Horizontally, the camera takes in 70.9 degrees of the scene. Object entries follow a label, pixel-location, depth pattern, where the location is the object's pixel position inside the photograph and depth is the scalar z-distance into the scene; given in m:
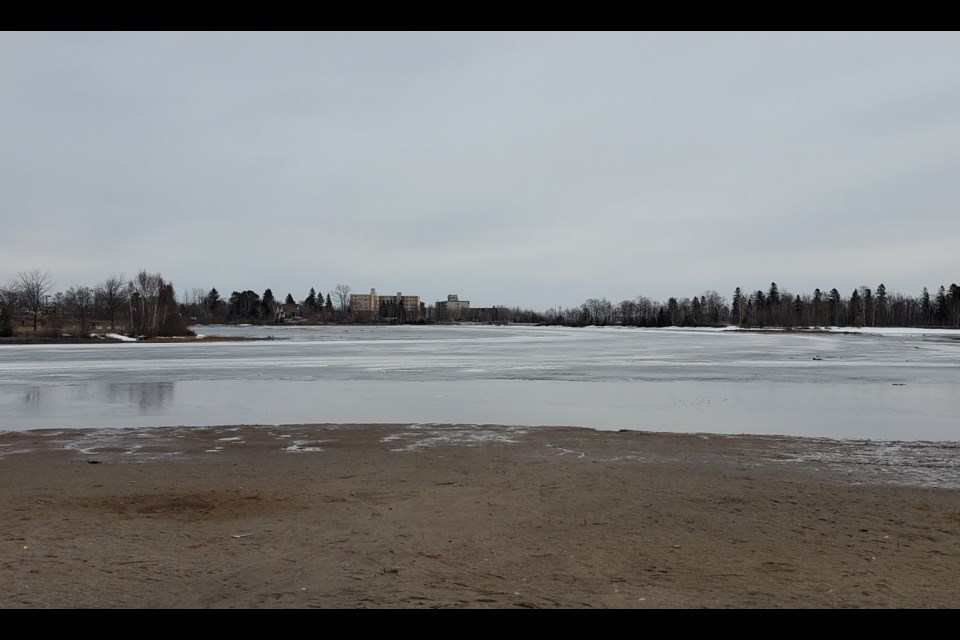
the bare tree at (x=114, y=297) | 84.81
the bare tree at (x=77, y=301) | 90.69
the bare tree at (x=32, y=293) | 80.42
